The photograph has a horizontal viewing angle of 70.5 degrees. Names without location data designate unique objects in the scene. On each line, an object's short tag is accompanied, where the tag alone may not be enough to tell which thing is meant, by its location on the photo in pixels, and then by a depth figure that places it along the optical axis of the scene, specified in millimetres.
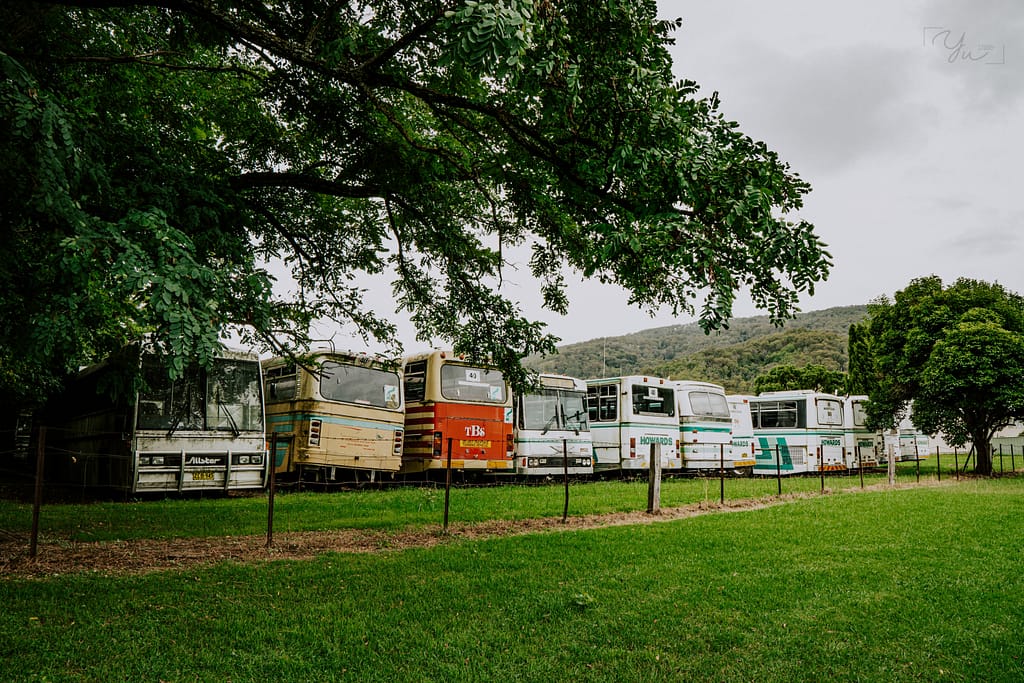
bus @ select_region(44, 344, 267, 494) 13508
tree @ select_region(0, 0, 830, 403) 5289
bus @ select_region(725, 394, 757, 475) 24719
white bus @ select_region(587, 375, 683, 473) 21391
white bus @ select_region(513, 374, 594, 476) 19344
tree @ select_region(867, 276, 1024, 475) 22084
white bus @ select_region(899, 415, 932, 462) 32812
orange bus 17734
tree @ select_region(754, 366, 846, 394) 54844
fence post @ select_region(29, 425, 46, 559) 7293
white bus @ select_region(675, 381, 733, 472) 23000
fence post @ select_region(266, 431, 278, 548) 8719
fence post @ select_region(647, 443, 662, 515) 12672
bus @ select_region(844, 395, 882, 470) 27375
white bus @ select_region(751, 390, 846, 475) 26094
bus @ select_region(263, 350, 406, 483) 16047
